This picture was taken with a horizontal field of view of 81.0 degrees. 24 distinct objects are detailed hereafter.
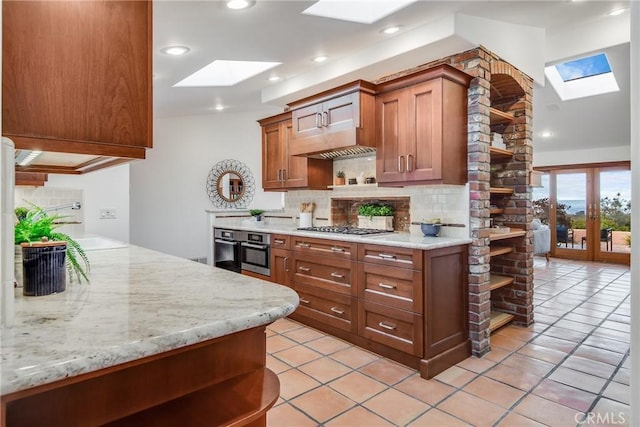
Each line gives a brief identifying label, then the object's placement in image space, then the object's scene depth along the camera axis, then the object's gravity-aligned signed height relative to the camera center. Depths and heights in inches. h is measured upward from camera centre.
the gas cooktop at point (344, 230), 132.3 -8.1
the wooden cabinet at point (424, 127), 109.7 +25.0
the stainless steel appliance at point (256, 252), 156.6 -18.8
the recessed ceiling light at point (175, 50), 117.8 +51.0
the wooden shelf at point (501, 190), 128.4 +6.1
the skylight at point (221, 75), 161.2 +59.2
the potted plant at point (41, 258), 44.5 -5.9
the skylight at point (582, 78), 213.6 +77.6
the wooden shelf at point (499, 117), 128.6 +32.6
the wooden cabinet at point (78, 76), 37.3 +14.4
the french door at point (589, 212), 277.6 -3.9
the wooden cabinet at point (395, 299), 102.2 -27.6
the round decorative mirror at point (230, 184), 263.7 +17.8
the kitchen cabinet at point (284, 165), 160.9 +19.8
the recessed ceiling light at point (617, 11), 135.4 +71.6
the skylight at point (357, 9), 104.8 +57.6
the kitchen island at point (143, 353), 29.5 -11.8
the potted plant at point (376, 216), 143.3 -3.0
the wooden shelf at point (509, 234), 123.0 -9.2
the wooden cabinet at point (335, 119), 126.1 +32.4
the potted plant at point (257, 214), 195.8 -2.6
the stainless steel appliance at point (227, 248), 174.2 -19.0
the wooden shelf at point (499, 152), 128.6 +19.8
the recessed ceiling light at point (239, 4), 93.8 +52.1
